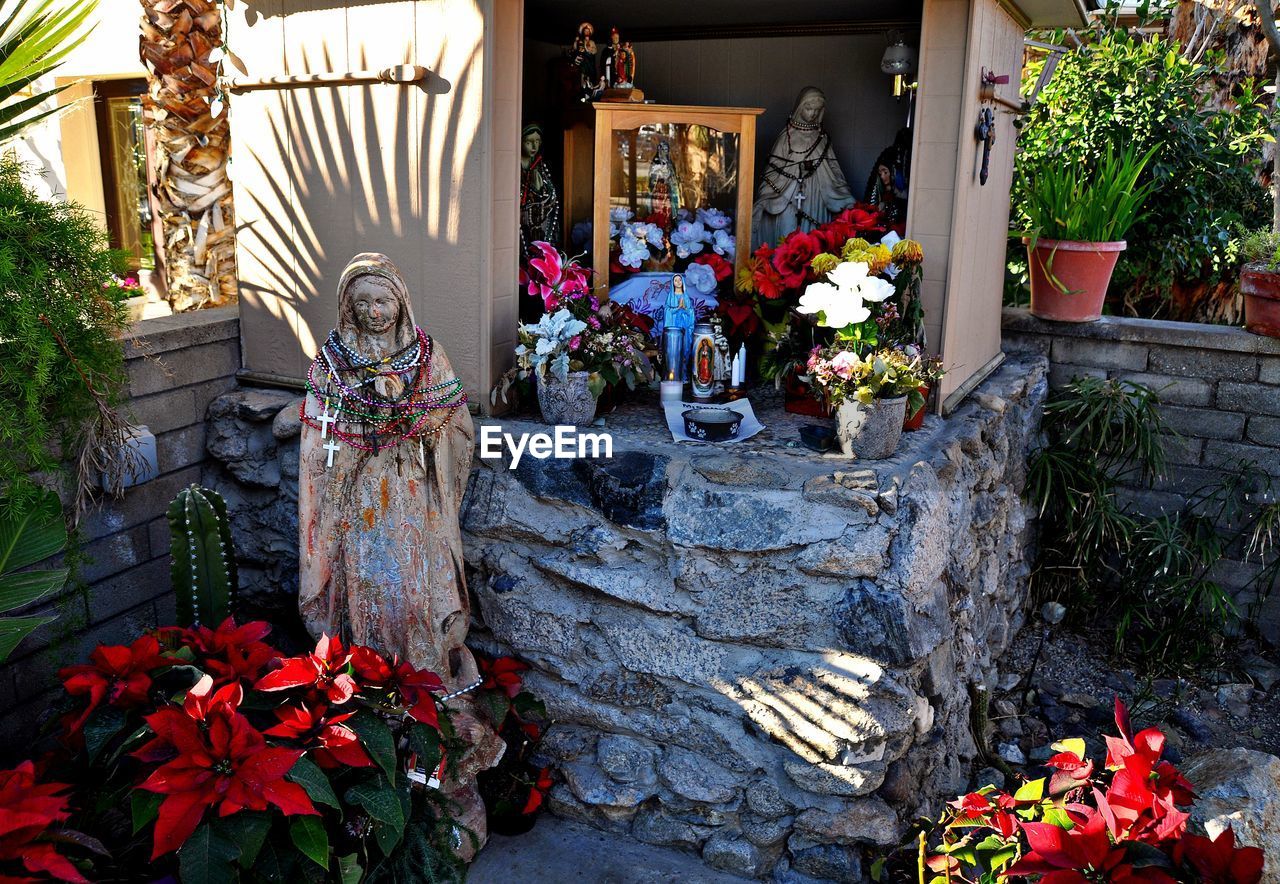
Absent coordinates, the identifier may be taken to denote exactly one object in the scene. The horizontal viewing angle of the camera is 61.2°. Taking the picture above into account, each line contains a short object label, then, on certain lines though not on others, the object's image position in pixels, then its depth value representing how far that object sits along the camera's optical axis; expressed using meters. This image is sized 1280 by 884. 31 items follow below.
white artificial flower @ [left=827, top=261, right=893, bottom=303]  3.57
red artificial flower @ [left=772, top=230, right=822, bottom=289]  4.15
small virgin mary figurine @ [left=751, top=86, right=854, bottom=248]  4.86
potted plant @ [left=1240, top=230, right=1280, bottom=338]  5.12
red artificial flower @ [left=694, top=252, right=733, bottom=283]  4.52
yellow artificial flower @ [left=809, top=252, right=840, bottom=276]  3.79
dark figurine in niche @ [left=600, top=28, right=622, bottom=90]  4.44
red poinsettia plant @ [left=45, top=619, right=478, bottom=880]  2.46
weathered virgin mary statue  3.08
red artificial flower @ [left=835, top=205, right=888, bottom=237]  4.17
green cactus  3.29
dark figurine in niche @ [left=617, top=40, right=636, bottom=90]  4.43
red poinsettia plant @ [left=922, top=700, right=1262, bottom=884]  2.39
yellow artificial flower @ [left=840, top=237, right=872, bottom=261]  3.76
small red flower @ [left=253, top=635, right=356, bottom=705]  2.72
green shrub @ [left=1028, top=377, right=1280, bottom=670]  5.18
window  7.03
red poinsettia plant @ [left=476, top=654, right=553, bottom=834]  3.54
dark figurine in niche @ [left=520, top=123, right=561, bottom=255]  4.55
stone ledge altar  3.31
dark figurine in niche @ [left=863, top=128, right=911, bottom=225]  4.62
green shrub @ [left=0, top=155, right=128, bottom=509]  2.80
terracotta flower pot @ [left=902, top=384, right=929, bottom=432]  3.89
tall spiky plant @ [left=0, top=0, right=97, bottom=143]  2.74
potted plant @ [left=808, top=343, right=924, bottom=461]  3.49
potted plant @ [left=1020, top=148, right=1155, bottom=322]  5.41
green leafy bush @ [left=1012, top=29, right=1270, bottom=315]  5.88
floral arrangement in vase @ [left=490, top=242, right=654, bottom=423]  3.78
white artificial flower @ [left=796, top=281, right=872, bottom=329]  3.57
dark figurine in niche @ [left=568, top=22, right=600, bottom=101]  4.58
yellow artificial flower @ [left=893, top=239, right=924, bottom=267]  3.80
